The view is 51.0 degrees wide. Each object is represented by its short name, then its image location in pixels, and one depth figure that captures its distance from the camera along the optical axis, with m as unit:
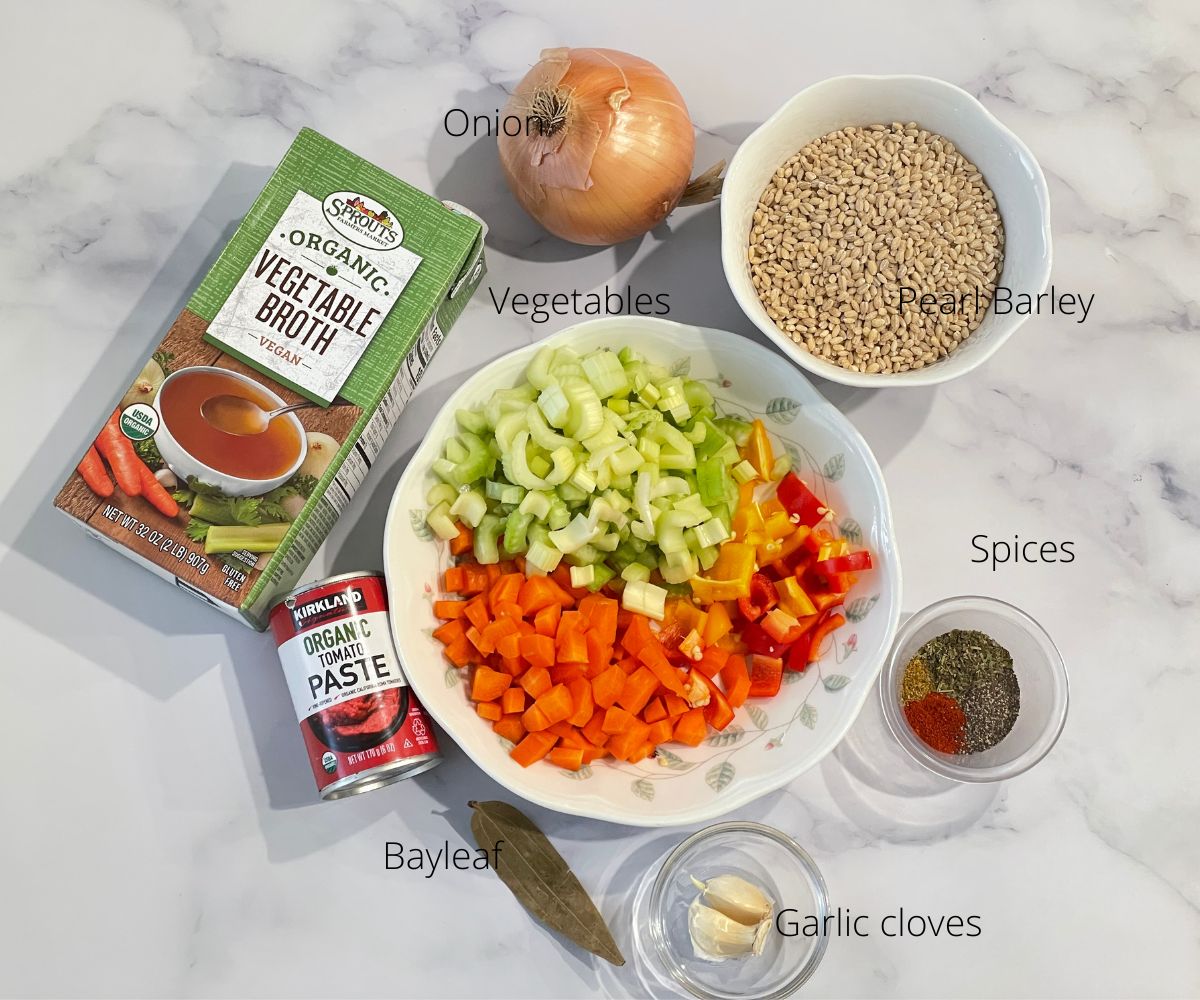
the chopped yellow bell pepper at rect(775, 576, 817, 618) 0.57
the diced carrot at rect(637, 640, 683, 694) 0.56
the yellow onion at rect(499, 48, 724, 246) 0.56
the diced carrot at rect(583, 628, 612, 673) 0.56
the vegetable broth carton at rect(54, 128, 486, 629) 0.54
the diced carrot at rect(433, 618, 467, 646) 0.58
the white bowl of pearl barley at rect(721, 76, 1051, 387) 0.58
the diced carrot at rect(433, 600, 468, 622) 0.58
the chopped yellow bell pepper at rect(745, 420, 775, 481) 0.59
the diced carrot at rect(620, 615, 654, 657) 0.57
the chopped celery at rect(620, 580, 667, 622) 0.57
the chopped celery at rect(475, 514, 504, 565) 0.58
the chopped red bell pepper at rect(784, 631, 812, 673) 0.58
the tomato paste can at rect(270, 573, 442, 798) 0.55
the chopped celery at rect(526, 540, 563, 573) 0.56
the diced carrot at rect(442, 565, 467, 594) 0.59
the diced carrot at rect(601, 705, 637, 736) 0.56
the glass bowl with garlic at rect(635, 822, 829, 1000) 0.59
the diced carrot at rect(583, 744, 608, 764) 0.57
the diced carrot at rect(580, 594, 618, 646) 0.57
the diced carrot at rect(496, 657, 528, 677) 0.57
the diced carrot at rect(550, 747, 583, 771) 0.57
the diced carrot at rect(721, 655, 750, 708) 0.58
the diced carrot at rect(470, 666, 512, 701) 0.57
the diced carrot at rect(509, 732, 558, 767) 0.57
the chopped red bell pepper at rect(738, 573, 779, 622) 0.58
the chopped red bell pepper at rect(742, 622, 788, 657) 0.58
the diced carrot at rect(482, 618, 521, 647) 0.56
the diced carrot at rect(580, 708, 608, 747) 0.57
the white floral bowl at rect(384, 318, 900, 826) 0.56
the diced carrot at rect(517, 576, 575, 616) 0.57
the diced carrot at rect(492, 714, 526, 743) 0.57
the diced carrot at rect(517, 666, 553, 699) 0.56
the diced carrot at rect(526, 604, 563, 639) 0.57
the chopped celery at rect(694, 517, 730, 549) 0.56
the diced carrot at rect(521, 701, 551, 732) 0.56
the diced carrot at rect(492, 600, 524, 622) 0.56
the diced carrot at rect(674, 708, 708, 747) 0.57
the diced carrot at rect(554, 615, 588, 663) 0.56
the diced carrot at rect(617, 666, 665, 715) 0.56
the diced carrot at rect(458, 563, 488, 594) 0.59
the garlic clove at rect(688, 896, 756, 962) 0.58
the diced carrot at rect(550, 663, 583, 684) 0.57
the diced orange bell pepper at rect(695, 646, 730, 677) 0.58
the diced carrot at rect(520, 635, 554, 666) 0.56
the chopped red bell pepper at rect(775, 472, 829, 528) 0.59
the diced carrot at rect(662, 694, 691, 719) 0.57
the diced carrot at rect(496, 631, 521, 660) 0.56
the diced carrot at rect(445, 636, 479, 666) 0.58
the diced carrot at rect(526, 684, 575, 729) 0.56
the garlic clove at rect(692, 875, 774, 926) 0.59
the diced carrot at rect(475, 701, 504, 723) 0.57
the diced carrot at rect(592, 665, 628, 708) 0.56
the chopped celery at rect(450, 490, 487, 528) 0.57
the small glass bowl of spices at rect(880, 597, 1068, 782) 0.60
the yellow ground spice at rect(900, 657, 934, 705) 0.60
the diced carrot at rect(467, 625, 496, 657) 0.56
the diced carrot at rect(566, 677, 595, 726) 0.56
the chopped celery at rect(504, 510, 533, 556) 0.57
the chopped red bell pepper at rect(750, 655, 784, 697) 0.58
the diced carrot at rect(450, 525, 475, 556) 0.59
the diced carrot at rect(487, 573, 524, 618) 0.57
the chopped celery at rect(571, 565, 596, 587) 0.57
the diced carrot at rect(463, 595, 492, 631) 0.57
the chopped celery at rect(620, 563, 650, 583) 0.58
